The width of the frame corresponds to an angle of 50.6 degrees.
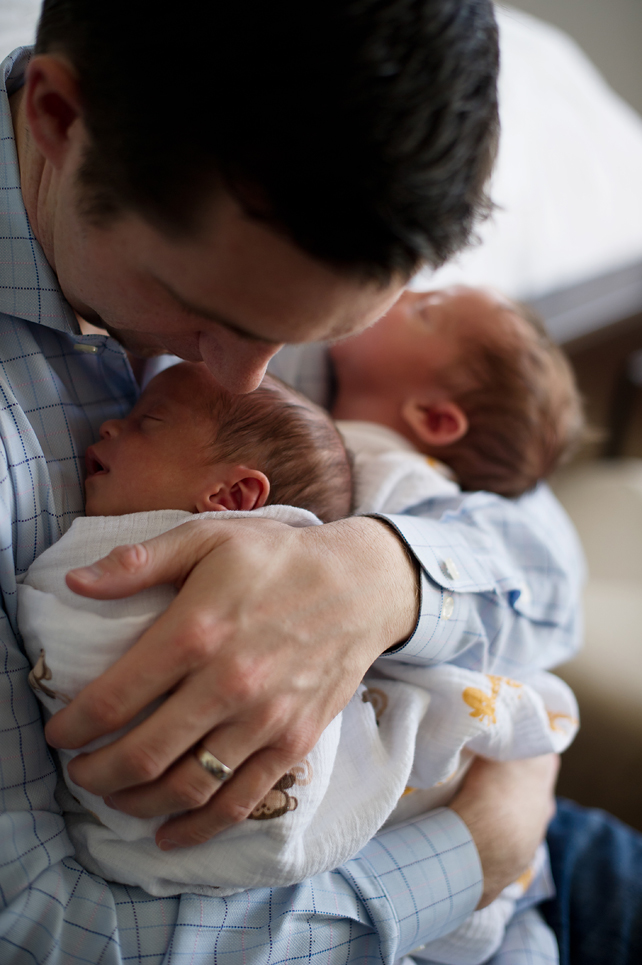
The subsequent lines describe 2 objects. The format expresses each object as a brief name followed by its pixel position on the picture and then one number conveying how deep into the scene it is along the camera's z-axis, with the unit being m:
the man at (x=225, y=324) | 0.48
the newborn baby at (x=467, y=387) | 1.19
